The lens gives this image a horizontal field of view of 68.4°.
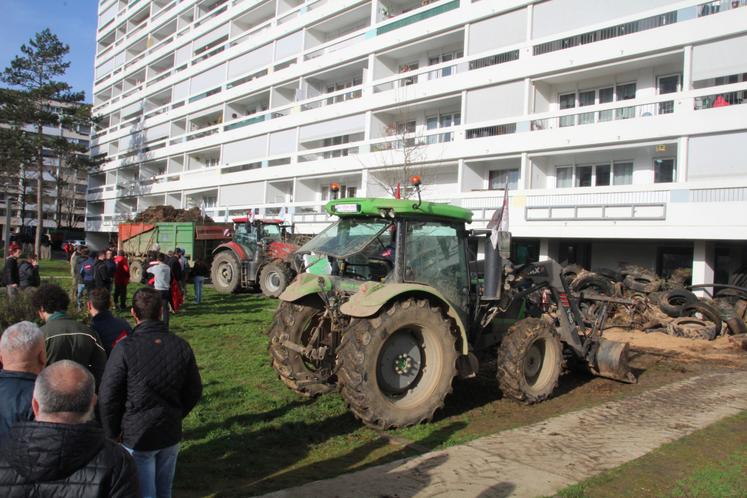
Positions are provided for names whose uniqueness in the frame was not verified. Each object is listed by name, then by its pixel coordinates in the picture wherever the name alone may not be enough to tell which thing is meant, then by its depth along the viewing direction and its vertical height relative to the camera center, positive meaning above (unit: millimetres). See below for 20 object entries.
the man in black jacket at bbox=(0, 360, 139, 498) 1793 -738
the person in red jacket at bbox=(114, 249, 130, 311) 12375 -983
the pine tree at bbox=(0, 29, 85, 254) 36312 +9944
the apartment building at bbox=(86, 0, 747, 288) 15133 +5131
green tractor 5277 -755
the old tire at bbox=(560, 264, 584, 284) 15242 -515
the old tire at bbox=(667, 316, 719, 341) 11367 -1506
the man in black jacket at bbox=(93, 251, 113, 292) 11203 -783
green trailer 19453 +1
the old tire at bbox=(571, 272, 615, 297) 14047 -792
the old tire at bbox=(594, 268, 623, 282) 15180 -556
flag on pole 6266 +331
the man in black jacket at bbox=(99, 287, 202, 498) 3074 -926
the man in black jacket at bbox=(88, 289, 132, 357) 4082 -651
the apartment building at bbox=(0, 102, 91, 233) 48741 +4241
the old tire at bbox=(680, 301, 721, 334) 11773 -1208
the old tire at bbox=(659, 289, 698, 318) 12690 -1036
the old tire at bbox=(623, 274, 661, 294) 14016 -718
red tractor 15953 -514
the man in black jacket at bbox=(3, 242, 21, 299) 10148 -744
